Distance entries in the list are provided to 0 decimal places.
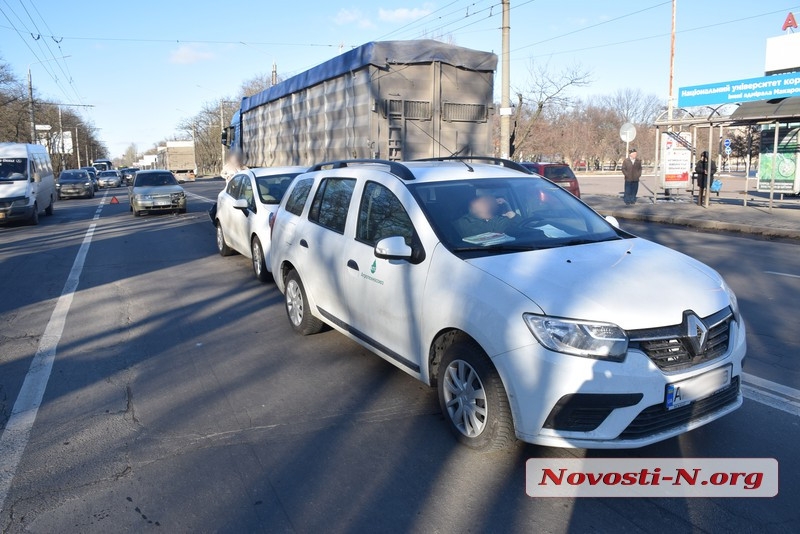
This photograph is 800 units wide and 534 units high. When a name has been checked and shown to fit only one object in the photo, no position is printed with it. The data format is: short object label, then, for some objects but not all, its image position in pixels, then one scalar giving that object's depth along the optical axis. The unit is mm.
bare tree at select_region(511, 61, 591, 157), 43125
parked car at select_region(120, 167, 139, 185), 58819
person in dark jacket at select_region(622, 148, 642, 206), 22625
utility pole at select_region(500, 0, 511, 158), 18609
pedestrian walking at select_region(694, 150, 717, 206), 21436
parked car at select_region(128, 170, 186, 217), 21062
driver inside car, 4633
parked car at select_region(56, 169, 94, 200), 36219
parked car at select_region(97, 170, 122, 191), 52219
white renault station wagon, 3438
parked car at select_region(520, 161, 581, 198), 21078
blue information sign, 20031
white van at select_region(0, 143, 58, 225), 19062
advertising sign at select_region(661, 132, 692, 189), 23328
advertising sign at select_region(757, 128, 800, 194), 20578
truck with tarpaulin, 11750
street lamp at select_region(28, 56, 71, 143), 47175
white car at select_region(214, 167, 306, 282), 9555
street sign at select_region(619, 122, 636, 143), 23891
